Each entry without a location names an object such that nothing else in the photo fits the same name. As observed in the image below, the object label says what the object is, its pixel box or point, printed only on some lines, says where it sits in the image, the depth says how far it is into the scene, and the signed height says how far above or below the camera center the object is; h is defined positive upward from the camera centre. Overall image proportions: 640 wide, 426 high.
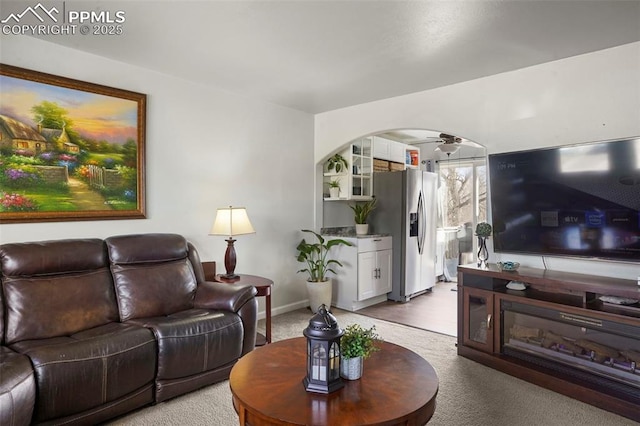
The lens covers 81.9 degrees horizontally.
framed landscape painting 2.54 +0.49
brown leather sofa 1.87 -0.72
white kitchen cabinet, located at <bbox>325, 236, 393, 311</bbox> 4.48 -0.76
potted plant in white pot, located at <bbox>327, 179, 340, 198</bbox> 4.97 +0.33
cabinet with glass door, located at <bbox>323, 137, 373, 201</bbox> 4.88 +0.51
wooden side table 3.17 -0.65
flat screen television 2.46 +0.09
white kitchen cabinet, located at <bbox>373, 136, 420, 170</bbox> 5.41 +0.95
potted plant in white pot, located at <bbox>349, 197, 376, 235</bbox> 4.84 -0.06
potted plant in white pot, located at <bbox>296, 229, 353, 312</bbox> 4.26 -0.65
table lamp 3.30 -0.13
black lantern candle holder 1.56 -0.61
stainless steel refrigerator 4.95 -0.15
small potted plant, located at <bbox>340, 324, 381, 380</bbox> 1.66 -0.63
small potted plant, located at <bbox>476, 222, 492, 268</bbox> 3.25 -0.26
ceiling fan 4.90 +0.92
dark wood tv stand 2.31 -0.86
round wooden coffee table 1.39 -0.76
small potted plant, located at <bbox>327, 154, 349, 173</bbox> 4.90 +0.66
